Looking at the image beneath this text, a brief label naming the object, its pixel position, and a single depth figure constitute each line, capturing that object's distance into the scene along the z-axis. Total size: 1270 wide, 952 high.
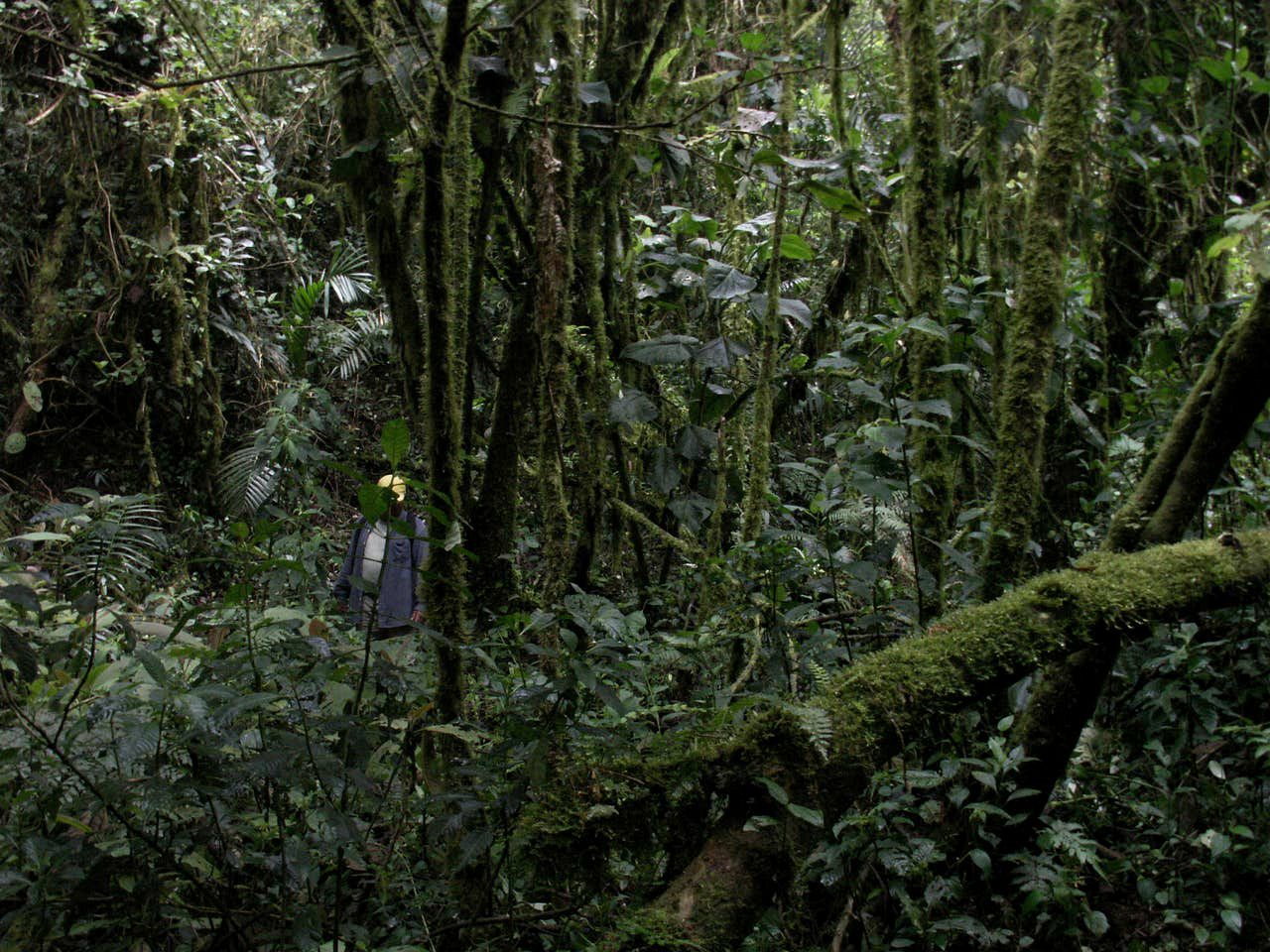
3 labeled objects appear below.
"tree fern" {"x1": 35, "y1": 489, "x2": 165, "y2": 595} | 1.75
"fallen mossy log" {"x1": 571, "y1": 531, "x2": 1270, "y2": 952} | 1.48
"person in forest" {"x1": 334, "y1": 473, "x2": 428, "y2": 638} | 4.49
